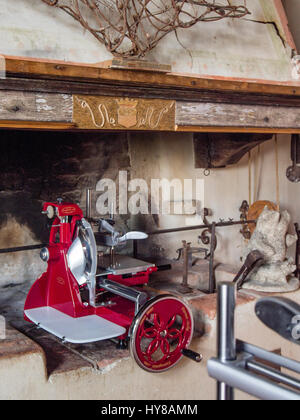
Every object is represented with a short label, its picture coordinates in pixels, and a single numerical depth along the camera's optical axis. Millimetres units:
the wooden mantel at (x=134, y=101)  2535
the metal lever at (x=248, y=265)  3959
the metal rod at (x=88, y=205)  3280
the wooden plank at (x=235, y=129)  3121
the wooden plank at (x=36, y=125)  2531
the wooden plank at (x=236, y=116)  3096
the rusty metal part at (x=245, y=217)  5078
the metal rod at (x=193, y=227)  4088
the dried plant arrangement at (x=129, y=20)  2900
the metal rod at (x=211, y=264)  4108
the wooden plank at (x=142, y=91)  2541
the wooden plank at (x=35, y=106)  2486
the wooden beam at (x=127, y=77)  2502
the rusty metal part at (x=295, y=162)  5031
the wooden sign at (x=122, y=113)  2736
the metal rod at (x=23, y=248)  3307
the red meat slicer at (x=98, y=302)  2953
